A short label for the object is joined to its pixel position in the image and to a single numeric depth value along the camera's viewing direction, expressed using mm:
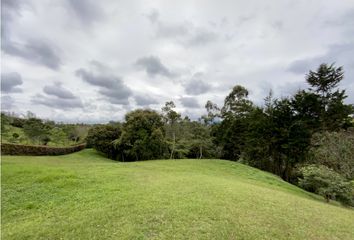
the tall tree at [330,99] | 25062
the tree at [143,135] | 25031
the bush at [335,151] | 19984
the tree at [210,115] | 33125
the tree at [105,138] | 30625
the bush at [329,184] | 13641
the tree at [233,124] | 32156
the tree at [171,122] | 29269
